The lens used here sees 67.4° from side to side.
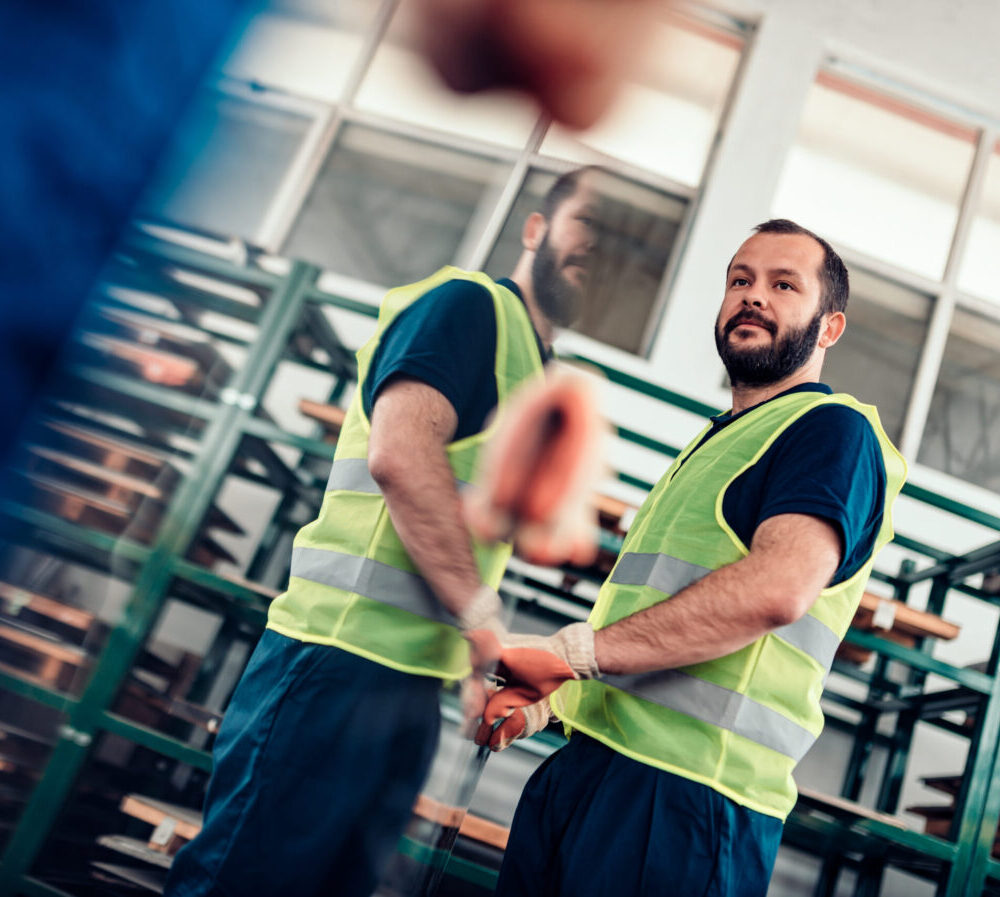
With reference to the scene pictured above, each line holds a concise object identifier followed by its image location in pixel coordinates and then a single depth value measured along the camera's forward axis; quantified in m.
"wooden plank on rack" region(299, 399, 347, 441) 2.03
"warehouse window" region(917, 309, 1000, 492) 2.85
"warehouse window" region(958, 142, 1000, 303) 2.89
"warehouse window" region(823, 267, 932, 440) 2.97
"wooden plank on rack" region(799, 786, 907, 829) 1.82
